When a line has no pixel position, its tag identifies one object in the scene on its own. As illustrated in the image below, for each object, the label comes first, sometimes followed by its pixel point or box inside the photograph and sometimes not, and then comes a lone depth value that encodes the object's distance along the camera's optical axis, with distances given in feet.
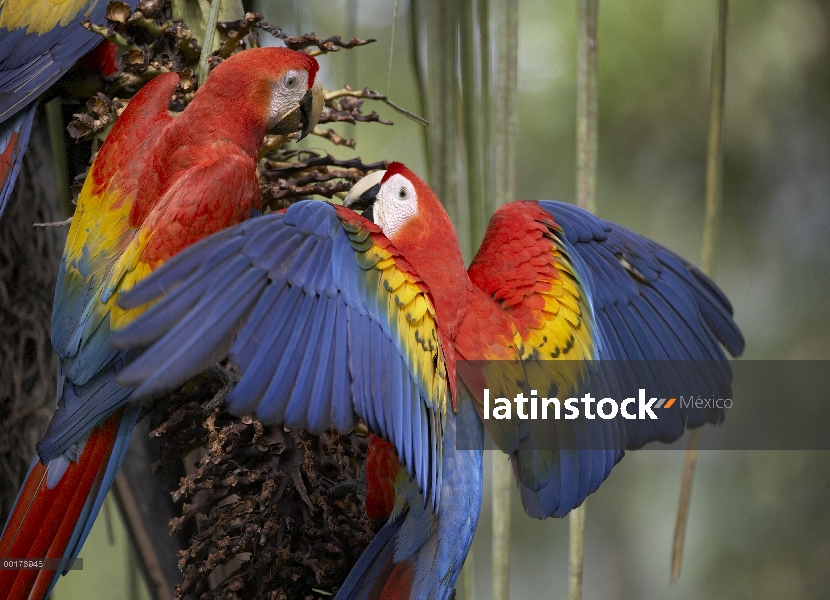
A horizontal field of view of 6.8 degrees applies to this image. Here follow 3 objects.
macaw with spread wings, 25.86
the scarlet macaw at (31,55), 27.01
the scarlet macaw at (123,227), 26.29
